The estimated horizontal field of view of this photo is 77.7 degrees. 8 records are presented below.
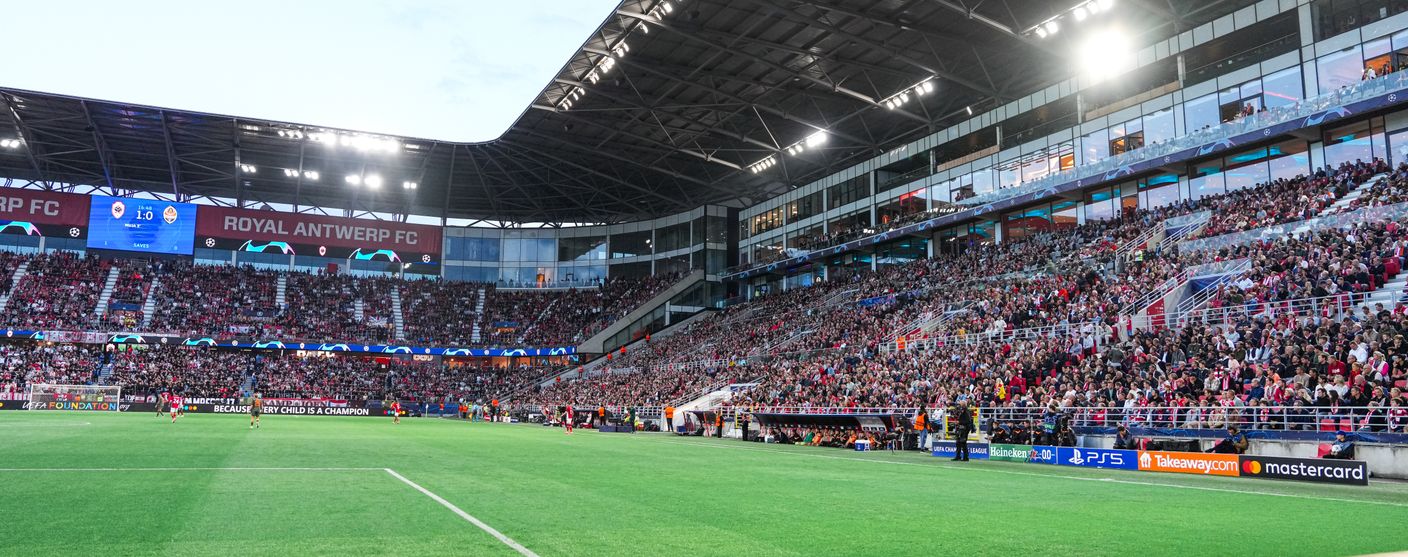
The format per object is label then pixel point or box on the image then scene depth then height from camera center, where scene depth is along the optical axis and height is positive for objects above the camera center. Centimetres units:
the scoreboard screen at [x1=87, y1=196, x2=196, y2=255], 5700 +1065
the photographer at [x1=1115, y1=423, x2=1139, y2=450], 2180 -112
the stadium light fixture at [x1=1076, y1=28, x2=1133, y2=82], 4112 +1617
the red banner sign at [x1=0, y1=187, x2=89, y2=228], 5684 +1172
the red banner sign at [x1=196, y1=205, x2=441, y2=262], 5862 +1082
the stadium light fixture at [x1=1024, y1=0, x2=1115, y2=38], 3681 +1627
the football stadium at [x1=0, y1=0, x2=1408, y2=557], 1170 +504
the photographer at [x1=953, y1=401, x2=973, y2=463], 2206 -90
